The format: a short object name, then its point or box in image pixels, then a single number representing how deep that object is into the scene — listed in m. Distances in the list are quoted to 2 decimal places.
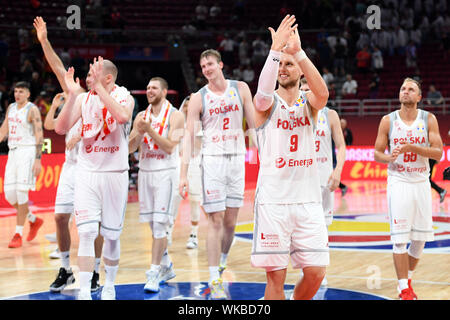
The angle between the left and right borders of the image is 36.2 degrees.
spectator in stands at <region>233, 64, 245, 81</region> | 23.87
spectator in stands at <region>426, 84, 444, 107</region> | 21.57
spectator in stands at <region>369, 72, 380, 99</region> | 22.69
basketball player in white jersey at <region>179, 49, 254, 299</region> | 6.89
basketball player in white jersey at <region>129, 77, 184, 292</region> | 7.16
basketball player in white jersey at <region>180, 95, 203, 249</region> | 9.73
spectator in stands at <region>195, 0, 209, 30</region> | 26.25
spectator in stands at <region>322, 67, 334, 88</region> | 22.41
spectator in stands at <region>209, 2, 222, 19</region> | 27.45
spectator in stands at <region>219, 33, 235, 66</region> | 24.39
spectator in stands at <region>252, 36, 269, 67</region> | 24.48
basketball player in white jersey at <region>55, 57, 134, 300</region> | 6.04
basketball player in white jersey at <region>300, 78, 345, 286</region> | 7.50
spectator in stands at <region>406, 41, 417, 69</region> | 23.92
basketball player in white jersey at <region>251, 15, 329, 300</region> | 4.88
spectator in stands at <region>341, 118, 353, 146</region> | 19.83
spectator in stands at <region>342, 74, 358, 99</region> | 22.88
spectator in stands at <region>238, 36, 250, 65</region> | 24.56
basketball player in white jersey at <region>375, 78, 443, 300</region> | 6.59
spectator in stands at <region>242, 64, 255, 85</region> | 23.80
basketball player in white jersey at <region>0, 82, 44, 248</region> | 10.07
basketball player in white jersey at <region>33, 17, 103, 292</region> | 7.07
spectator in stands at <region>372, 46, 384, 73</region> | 23.34
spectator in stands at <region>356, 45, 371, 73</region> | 23.61
